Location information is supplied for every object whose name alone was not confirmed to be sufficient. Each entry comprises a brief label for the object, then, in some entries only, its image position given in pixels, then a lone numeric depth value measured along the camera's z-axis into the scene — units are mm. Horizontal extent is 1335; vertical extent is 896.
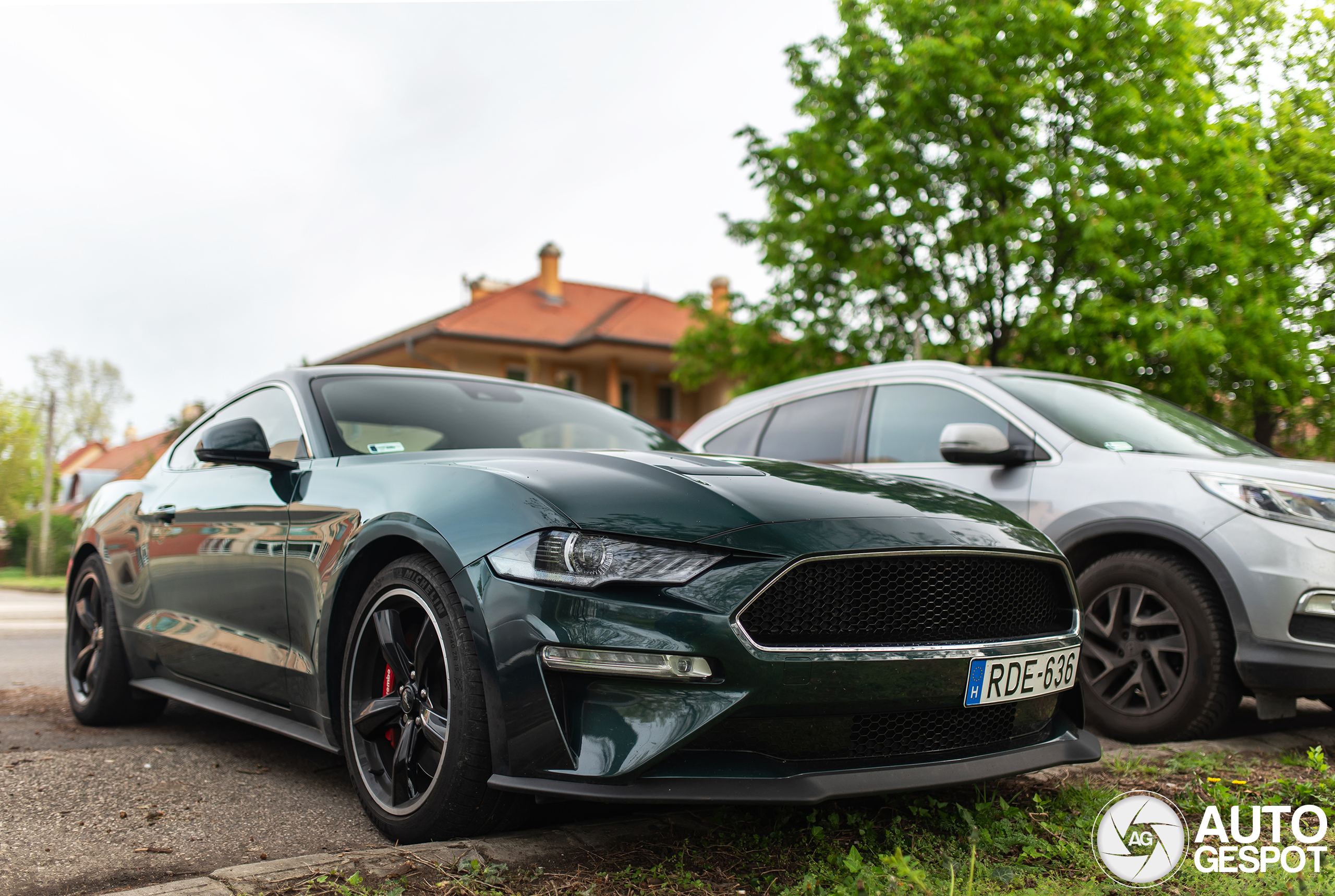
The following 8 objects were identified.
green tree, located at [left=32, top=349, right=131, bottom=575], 57344
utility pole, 35719
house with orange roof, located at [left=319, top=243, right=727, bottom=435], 30812
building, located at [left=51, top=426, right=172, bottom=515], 63219
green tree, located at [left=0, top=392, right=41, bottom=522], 57219
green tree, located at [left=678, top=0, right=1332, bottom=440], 13086
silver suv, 3783
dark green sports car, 2305
